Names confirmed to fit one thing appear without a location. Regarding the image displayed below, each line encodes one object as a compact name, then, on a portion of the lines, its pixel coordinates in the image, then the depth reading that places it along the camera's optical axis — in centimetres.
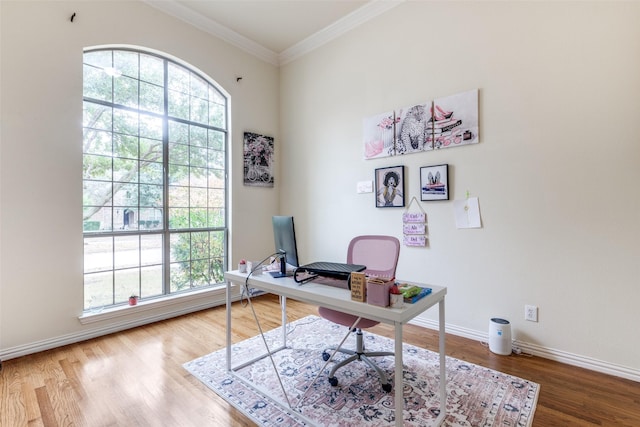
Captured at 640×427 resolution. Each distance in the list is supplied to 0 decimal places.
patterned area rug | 160
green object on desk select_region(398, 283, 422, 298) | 141
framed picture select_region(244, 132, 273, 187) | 390
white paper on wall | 255
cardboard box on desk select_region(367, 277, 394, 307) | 133
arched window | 280
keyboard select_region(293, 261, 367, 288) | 164
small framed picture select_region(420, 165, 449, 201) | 269
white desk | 123
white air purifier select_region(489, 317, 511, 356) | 228
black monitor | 181
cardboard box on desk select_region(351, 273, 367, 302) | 140
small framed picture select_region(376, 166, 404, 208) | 298
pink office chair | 188
